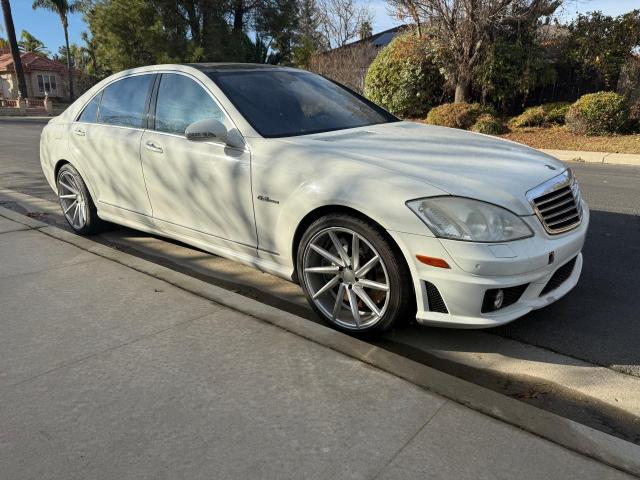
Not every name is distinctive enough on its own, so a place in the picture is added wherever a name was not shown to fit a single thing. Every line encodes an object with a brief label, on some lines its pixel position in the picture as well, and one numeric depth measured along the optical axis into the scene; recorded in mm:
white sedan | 2852
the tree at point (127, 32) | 28859
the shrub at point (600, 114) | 14688
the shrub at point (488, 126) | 15945
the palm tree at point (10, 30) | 37594
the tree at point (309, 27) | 33062
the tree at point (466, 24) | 15805
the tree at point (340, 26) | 34381
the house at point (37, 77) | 50688
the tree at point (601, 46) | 15584
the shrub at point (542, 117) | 16562
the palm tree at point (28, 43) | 66562
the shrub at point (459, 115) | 16438
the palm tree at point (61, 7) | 46469
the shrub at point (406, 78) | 18375
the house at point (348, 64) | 22766
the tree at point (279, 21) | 31516
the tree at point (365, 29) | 34631
